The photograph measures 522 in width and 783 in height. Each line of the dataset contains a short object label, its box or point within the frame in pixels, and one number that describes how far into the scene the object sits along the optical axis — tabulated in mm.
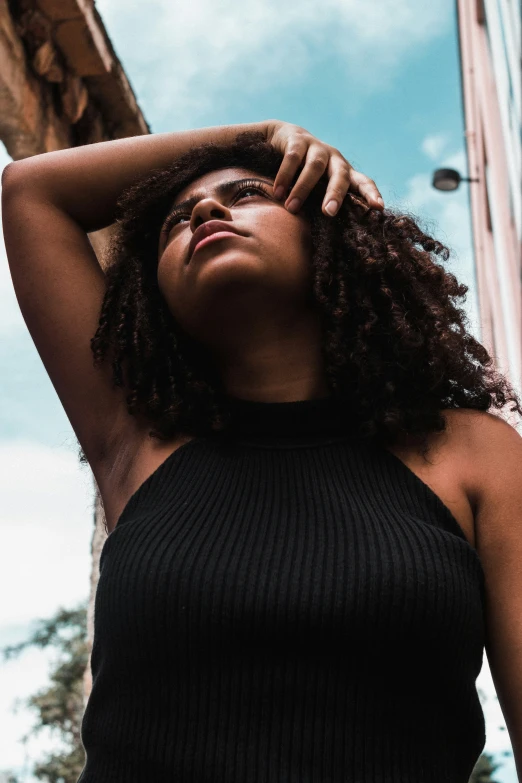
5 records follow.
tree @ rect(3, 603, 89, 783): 12469
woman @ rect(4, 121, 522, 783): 1324
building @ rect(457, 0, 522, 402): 6738
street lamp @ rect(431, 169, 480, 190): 8859
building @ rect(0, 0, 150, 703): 3043
